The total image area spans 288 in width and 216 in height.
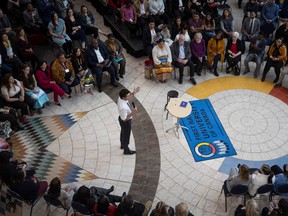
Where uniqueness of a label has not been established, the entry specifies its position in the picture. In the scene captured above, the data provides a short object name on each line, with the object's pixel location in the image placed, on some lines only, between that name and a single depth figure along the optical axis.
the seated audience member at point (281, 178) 5.81
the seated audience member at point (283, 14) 9.96
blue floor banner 7.14
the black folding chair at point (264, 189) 5.72
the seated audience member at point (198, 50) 8.47
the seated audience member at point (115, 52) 8.48
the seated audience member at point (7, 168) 5.78
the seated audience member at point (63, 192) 5.45
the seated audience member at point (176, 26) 9.19
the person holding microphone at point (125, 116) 6.19
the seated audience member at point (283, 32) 8.89
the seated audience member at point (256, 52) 8.61
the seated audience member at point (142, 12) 9.60
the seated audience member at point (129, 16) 9.42
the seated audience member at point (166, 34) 8.94
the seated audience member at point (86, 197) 5.26
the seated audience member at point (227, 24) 9.39
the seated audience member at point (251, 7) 10.00
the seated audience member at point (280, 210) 5.01
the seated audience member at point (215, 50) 8.62
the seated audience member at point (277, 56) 8.25
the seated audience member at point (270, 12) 9.57
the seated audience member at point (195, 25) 9.37
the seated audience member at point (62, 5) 9.41
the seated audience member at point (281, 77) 8.41
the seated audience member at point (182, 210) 5.07
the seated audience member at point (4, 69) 7.98
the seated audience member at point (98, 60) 8.25
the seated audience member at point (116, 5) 9.93
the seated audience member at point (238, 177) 5.63
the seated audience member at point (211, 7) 10.34
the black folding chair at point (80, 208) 5.32
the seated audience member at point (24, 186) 5.63
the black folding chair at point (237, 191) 5.72
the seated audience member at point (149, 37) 8.89
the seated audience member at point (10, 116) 7.14
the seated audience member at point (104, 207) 5.22
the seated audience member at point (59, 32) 8.80
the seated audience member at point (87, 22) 9.35
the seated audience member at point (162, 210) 5.11
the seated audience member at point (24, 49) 8.30
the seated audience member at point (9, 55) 7.86
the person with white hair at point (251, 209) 5.06
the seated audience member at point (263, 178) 5.72
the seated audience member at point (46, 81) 7.75
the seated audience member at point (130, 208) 5.15
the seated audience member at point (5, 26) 8.51
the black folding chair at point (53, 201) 5.60
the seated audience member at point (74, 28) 9.09
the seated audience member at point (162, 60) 8.37
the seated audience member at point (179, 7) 10.08
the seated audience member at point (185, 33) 8.73
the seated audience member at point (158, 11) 9.70
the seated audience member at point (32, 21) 9.02
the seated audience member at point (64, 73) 7.83
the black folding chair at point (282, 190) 5.75
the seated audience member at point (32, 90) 7.51
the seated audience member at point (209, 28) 9.44
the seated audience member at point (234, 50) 8.62
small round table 7.15
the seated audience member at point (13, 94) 7.23
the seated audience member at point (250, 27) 9.25
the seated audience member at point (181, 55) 8.45
